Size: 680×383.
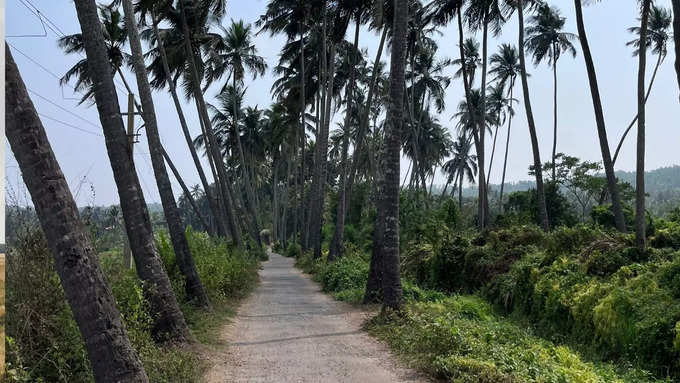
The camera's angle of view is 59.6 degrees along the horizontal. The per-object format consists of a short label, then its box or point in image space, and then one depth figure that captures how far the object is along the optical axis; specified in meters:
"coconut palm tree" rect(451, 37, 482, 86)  36.94
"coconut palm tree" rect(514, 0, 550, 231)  23.03
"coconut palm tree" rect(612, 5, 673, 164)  31.48
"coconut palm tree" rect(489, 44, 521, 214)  40.25
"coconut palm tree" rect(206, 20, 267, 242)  32.19
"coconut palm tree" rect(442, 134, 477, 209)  63.23
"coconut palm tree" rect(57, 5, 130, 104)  21.97
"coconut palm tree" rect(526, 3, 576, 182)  35.12
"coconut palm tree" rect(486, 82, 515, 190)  47.10
